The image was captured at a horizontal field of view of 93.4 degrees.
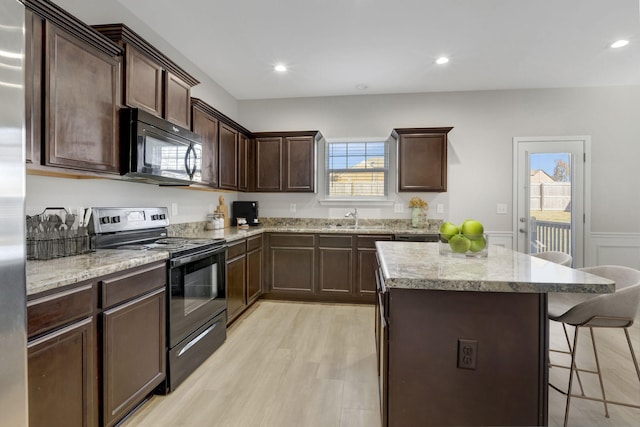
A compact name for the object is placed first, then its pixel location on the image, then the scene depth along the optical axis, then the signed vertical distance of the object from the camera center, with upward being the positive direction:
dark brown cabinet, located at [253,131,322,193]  4.05 +0.67
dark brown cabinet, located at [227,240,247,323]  2.90 -0.69
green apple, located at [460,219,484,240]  1.66 -0.11
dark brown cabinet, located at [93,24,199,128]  1.96 +0.97
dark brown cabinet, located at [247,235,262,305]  3.38 -0.68
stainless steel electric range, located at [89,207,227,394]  1.98 -0.50
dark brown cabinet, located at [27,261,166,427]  1.20 -0.66
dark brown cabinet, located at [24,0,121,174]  1.43 +0.63
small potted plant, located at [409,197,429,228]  4.06 -0.03
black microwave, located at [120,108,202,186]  1.97 +0.44
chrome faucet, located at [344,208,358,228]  4.11 -0.05
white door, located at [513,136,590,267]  3.89 +0.22
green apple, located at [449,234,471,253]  1.69 -0.18
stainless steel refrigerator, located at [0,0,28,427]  0.96 -0.02
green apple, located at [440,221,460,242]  1.76 -0.12
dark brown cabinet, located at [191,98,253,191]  2.95 +0.71
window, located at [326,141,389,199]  4.32 +0.59
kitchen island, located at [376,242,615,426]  1.22 -0.58
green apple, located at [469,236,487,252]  1.67 -0.18
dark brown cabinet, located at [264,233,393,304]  3.68 -0.70
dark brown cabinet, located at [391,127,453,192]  3.87 +0.68
